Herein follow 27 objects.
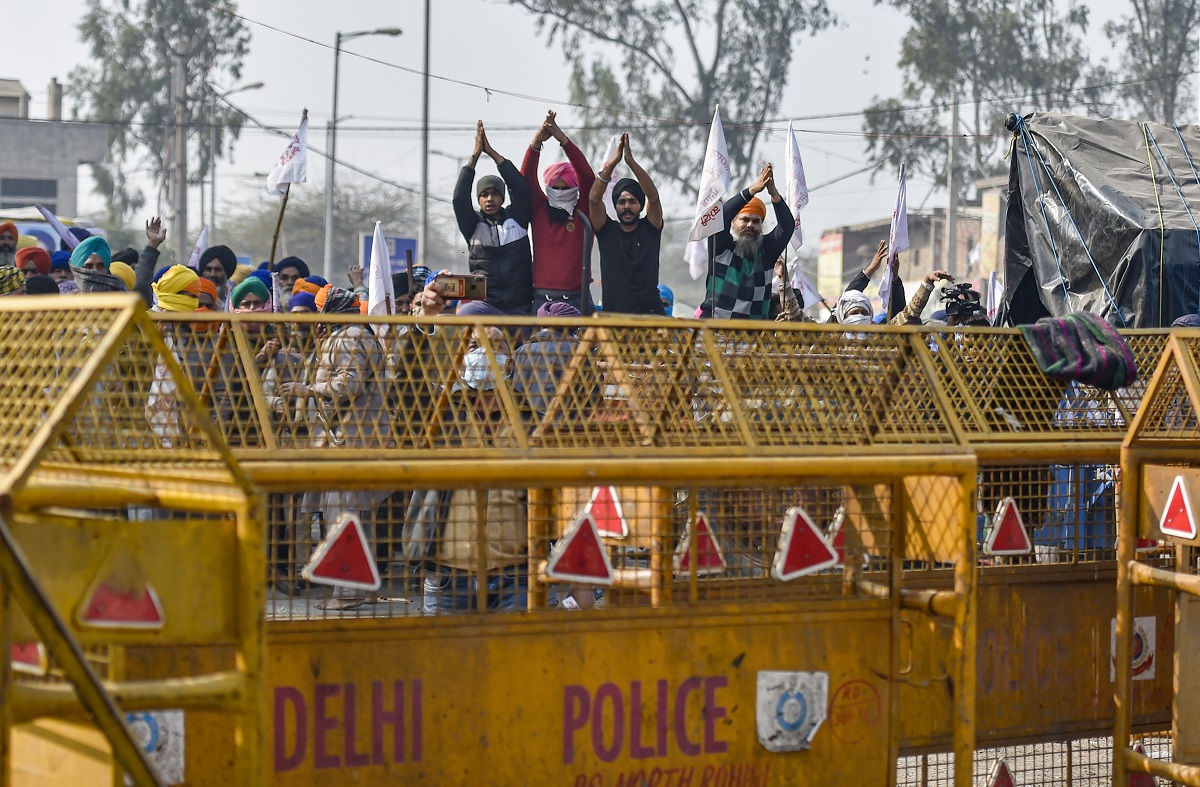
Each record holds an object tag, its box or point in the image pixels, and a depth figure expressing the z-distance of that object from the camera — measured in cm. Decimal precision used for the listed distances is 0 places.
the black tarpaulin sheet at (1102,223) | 1585
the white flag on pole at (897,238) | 1906
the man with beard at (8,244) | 2075
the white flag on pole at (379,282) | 1694
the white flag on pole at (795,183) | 1922
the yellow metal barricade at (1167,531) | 899
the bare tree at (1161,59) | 7981
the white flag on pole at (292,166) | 2247
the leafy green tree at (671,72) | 7162
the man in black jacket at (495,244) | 1554
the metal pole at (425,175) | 5366
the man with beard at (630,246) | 1580
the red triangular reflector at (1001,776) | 962
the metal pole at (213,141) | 8062
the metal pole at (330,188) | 6462
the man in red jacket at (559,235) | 1584
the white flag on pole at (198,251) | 2205
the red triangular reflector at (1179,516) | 896
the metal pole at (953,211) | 6587
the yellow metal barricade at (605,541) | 755
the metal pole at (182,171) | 6356
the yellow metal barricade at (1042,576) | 948
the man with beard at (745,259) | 1622
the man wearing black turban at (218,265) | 1908
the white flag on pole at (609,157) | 1822
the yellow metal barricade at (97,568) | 545
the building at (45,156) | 9244
